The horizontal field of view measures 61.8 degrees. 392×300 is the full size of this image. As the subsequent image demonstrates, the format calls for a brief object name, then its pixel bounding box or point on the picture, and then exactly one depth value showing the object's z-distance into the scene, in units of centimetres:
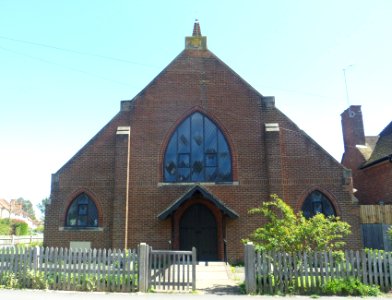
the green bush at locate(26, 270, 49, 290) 977
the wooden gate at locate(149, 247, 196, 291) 950
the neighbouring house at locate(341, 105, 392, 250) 1514
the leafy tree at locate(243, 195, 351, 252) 991
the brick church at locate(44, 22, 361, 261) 1506
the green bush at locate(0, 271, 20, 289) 988
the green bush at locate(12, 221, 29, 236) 4796
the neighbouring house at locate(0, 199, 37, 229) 8381
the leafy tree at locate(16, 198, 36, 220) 18465
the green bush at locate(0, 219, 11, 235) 4470
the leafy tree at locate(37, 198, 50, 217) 16350
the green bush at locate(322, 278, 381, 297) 896
